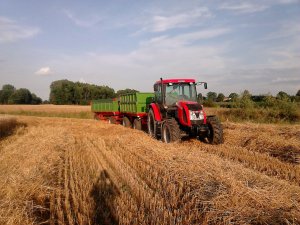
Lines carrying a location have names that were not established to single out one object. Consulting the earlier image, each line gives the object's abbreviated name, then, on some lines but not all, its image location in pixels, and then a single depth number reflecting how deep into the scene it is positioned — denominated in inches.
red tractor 390.6
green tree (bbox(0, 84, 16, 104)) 3376.0
